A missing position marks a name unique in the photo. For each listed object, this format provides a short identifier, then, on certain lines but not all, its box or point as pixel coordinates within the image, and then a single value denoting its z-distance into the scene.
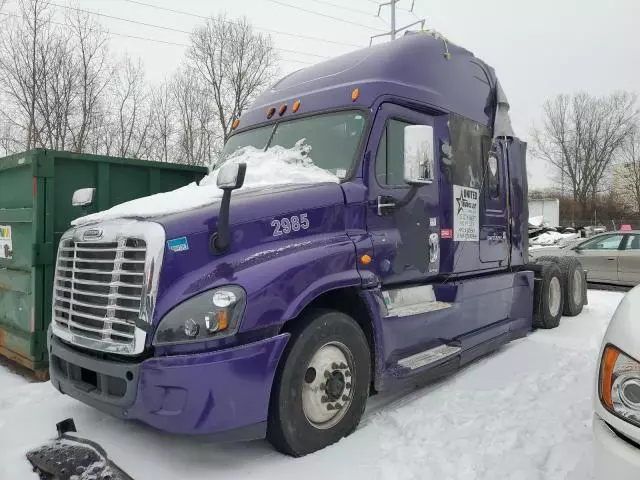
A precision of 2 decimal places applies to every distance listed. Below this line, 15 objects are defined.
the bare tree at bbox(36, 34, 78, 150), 18.09
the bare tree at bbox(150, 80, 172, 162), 24.47
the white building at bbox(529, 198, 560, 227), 36.34
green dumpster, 5.00
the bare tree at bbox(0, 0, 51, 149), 17.39
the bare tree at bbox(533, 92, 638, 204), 58.50
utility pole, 26.78
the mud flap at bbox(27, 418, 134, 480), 2.98
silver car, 12.07
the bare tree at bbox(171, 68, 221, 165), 26.38
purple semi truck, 3.11
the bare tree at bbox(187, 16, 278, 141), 28.83
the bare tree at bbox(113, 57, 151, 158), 22.48
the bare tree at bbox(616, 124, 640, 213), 57.21
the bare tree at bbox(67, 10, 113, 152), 19.17
